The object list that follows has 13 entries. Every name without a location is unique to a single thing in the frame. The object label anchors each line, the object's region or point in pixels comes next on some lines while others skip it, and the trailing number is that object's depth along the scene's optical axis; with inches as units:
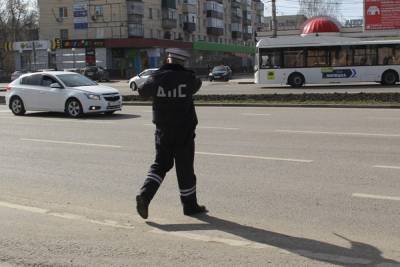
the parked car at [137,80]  1512.1
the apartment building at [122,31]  2755.9
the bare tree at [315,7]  3775.1
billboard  2012.8
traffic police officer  249.1
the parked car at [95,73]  2311.8
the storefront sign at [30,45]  2827.3
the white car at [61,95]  738.9
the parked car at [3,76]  2815.7
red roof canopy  2119.8
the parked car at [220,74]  2188.7
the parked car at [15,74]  2453.5
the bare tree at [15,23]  3555.1
